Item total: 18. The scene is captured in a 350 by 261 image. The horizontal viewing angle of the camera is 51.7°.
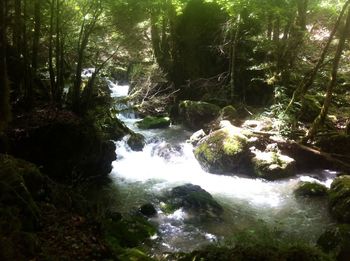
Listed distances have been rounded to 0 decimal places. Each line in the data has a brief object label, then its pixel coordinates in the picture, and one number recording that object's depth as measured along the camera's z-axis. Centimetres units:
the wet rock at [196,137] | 1384
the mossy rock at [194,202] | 881
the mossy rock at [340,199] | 837
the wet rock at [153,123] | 1589
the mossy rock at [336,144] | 1151
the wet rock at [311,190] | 994
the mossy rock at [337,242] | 604
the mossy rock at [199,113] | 1542
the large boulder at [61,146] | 829
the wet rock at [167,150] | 1315
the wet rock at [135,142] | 1346
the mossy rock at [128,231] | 681
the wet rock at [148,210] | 880
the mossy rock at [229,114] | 1451
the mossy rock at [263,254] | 411
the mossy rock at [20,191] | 470
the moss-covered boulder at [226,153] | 1176
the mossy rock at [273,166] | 1126
